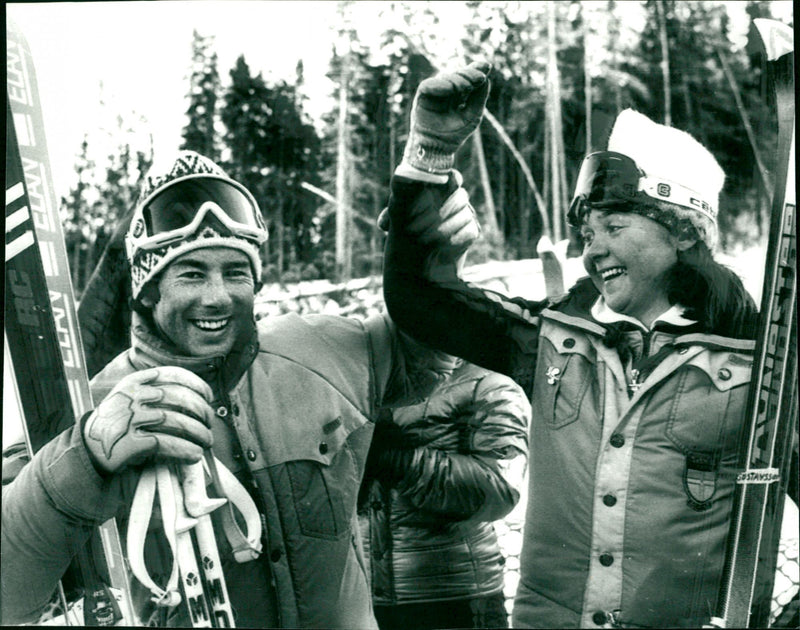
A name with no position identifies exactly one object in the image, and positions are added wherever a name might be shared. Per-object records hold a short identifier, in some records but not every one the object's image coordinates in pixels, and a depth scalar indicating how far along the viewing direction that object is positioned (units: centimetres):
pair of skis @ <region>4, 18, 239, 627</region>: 341
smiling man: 328
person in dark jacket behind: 331
